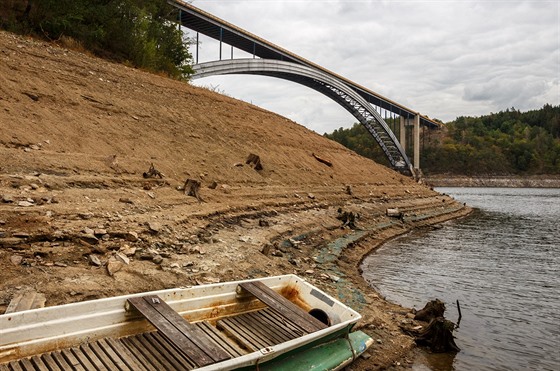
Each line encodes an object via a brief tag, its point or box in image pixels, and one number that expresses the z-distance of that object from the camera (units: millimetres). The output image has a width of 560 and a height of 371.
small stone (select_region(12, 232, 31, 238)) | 7363
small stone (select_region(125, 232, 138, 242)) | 8781
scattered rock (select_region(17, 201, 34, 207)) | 8591
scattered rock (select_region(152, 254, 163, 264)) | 8328
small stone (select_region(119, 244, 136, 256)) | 8203
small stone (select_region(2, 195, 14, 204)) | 8477
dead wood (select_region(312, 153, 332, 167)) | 27969
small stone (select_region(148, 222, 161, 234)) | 9547
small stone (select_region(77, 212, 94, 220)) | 9016
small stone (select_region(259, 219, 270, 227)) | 14000
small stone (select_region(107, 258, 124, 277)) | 7358
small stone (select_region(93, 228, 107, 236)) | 8398
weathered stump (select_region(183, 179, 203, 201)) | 13523
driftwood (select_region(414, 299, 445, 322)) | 8430
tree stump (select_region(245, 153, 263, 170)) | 20047
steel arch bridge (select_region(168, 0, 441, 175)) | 36594
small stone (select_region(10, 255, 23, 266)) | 6704
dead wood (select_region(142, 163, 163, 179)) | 13289
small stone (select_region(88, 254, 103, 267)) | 7527
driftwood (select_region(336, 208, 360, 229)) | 19188
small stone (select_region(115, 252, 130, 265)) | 7874
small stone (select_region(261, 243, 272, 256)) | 11109
